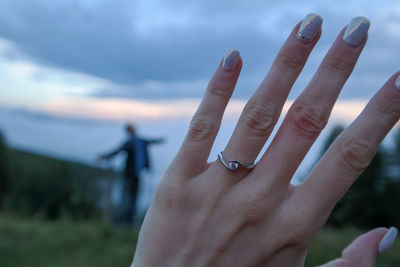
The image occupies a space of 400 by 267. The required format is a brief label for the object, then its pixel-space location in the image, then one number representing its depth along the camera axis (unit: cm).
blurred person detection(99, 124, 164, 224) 636
